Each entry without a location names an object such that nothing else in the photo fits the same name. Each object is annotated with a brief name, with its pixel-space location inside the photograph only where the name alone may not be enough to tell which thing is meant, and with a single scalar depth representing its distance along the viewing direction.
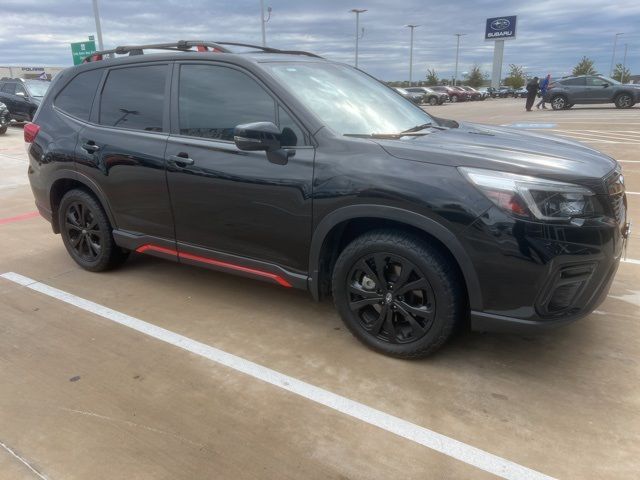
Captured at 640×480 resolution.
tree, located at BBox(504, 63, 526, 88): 78.81
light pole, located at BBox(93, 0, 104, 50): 21.28
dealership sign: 71.94
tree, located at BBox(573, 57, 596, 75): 75.19
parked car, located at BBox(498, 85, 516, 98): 57.24
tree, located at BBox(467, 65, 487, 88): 83.69
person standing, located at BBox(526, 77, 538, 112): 24.28
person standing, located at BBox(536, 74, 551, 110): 26.45
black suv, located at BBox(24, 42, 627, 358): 2.63
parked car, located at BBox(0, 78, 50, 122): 17.23
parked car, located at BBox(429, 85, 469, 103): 49.09
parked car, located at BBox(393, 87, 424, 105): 44.25
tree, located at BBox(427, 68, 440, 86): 77.75
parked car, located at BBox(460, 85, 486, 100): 52.34
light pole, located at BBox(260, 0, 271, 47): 30.57
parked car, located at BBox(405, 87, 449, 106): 44.39
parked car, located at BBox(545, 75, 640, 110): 22.70
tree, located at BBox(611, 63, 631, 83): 74.64
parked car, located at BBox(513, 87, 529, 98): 52.50
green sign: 25.36
